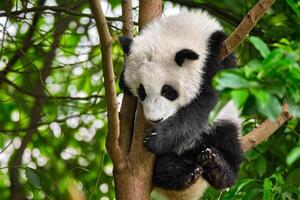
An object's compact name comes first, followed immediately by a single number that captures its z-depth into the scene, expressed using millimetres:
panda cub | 6852
